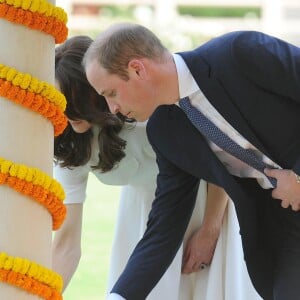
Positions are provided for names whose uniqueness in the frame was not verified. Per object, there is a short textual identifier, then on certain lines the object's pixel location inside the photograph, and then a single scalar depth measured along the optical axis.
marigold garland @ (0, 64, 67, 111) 8.20
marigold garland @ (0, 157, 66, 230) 8.19
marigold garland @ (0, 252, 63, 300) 8.19
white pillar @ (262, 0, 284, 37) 35.18
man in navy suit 8.85
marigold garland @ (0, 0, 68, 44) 8.20
